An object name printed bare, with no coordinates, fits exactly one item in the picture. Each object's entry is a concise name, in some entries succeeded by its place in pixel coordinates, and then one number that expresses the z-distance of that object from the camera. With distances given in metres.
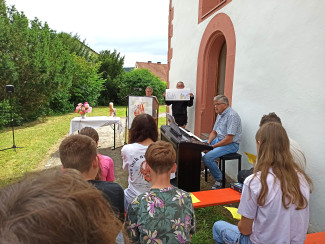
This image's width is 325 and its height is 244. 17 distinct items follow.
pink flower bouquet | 6.57
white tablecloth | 6.36
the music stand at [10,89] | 6.71
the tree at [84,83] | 18.37
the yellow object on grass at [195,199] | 2.77
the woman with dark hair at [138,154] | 2.61
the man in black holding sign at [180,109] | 6.82
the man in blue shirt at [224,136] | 4.30
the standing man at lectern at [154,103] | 6.65
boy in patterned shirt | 1.53
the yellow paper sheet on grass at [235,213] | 2.80
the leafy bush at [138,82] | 22.55
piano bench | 4.30
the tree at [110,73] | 23.36
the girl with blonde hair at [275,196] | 1.69
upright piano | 3.93
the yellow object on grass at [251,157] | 3.92
